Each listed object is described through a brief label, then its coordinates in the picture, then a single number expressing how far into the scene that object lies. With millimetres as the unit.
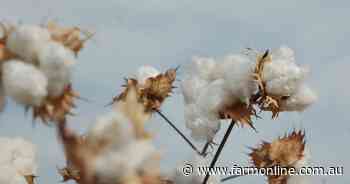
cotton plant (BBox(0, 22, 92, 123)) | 790
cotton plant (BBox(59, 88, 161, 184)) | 655
